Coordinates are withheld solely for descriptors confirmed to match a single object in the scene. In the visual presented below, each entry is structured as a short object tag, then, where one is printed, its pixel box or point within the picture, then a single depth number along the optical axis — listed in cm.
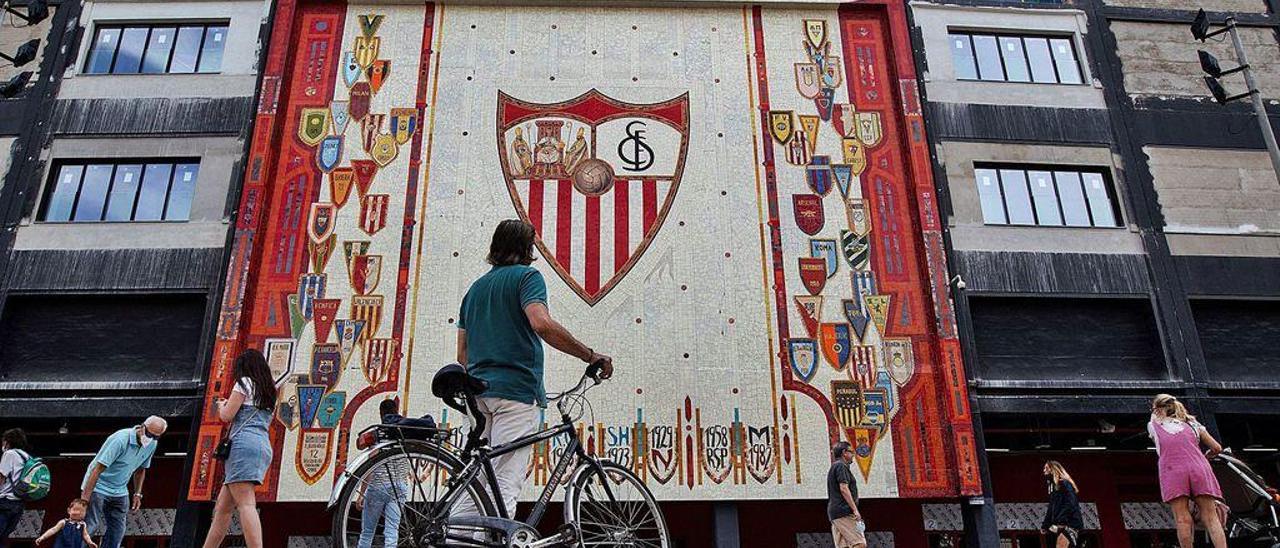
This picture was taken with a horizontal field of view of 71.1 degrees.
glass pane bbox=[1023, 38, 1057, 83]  1809
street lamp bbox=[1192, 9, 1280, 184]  1527
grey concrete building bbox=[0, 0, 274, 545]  1509
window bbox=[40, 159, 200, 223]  1620
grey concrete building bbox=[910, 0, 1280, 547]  1587
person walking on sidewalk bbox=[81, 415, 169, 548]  988
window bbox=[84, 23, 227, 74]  1739
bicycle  507
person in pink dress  871
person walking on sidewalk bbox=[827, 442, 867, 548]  1092
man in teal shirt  571
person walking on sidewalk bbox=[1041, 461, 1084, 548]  1140
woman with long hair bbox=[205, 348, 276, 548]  682
